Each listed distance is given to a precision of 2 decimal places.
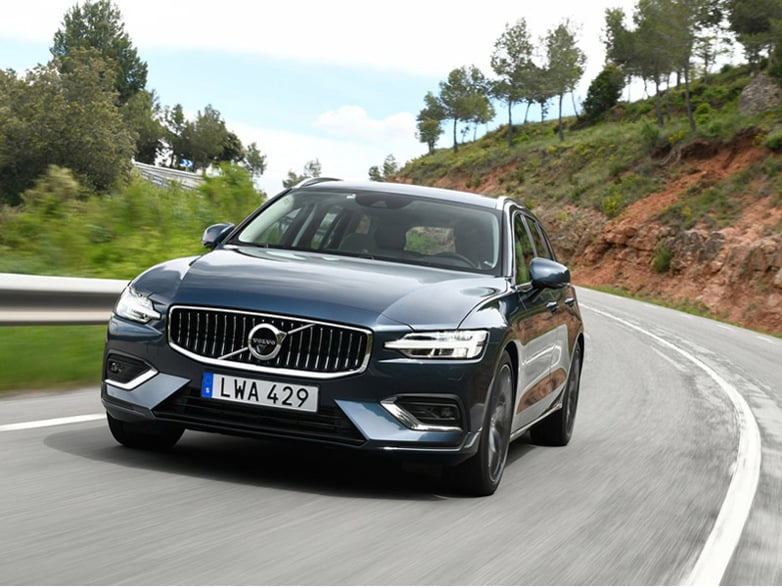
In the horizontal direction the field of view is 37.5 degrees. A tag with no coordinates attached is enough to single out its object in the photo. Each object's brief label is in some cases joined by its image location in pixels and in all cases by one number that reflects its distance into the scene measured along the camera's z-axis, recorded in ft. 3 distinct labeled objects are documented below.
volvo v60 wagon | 16.85
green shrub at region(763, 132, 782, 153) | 163.43
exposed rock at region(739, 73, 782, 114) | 193.98
